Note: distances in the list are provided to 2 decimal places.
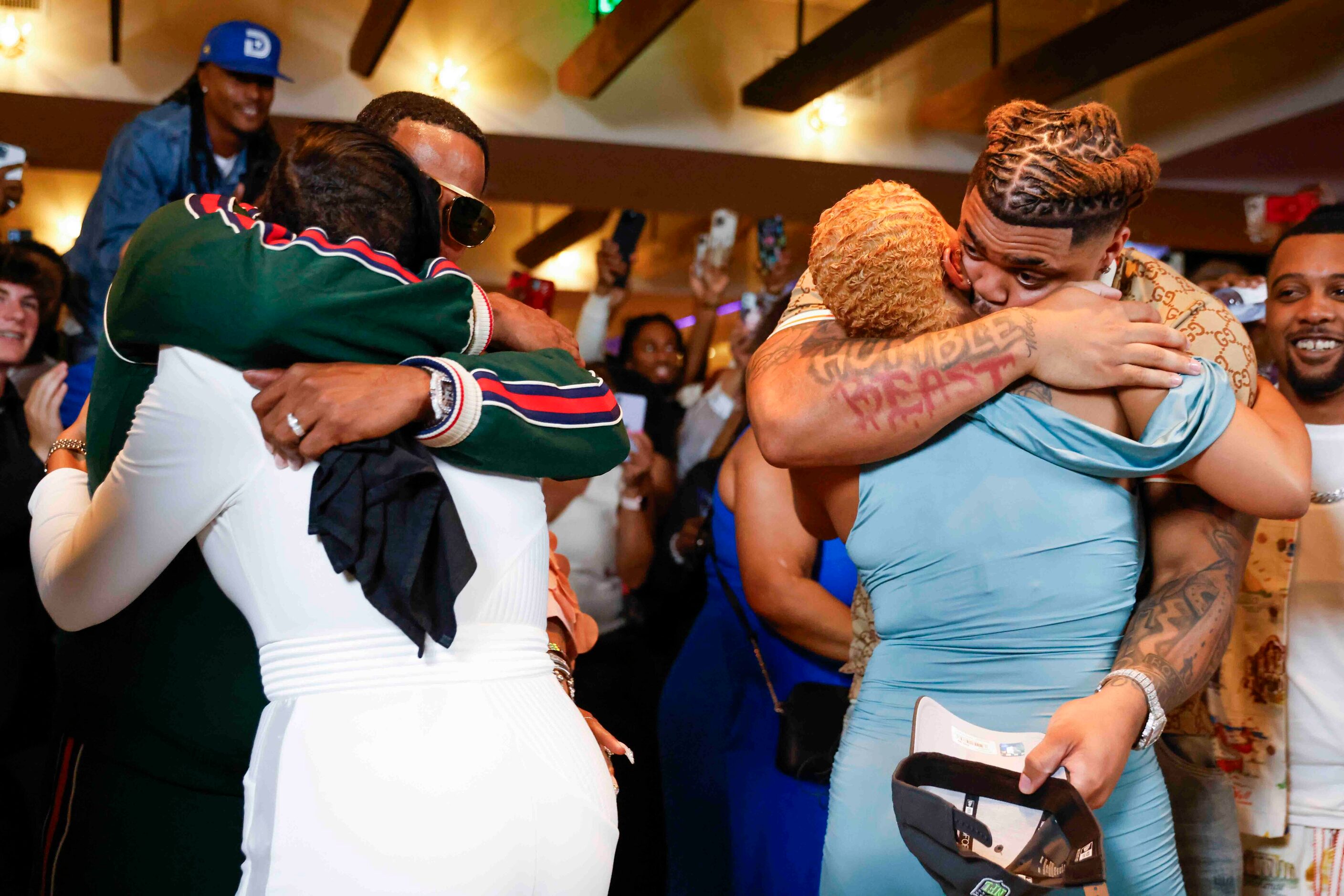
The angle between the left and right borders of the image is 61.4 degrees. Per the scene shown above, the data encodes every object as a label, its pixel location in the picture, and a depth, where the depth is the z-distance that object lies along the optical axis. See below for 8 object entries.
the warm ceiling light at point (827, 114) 6.06
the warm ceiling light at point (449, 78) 5.51
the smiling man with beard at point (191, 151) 3.03
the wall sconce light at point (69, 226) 8.12
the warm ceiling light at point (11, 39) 5.01
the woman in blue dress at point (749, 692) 2.04
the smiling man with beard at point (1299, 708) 2.03
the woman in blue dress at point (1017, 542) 1.23
